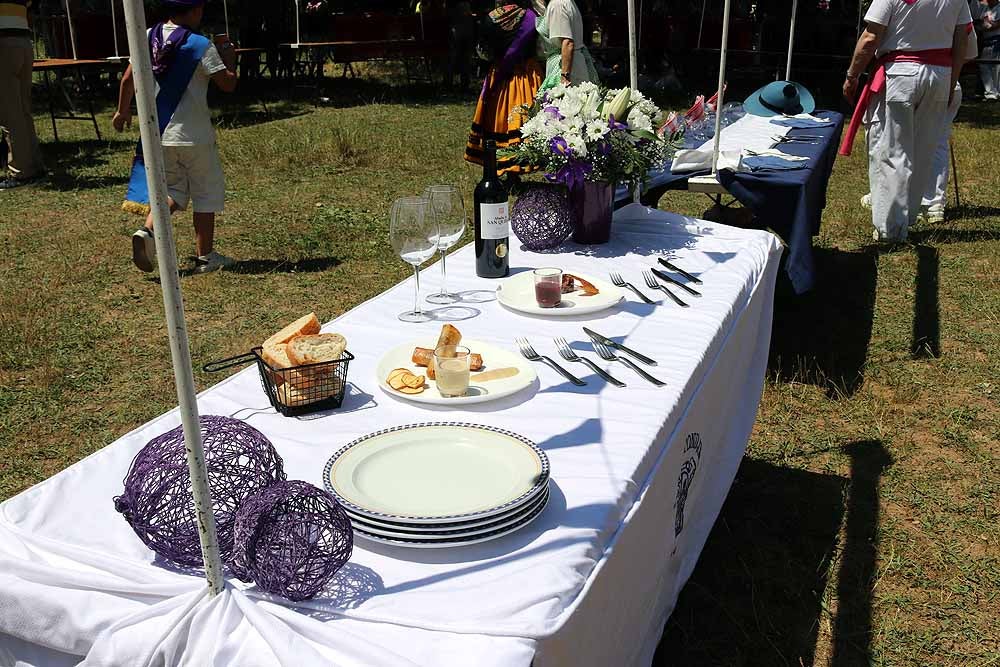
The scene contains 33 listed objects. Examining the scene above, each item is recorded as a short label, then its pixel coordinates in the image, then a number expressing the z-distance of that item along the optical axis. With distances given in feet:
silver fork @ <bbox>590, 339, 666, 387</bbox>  5.62
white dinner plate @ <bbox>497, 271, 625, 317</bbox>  6.73
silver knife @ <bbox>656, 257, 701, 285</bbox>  7.64
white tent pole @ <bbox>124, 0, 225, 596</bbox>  2.74
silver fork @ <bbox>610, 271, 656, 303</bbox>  7.28
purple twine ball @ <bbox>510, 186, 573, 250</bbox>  8.43
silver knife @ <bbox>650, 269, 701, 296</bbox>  7.36
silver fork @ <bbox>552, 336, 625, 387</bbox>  5.61
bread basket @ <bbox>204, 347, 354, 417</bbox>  4.97
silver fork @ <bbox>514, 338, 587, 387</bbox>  5.59
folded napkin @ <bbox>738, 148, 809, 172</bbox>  13.05
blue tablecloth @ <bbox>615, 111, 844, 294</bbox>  11.87
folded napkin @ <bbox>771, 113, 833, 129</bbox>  16.90
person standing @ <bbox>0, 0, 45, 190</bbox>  22.91
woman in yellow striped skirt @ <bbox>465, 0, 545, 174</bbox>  21.39
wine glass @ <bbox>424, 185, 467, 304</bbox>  6.33
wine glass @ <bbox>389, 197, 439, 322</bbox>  6.07
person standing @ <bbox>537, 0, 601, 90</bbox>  20.25
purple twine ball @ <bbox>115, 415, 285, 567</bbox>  3.76
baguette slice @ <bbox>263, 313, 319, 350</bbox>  5.30
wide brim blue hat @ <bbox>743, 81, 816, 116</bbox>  18.19
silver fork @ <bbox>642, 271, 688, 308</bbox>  7.22
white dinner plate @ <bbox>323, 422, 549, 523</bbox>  4.02
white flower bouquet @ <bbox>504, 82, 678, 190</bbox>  8.30
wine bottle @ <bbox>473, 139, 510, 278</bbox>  7.27
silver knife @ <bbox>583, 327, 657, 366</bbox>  5.88
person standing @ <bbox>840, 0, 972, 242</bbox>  16.92
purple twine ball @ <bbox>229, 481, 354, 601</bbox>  3.52
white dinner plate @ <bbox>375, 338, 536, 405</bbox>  5.23
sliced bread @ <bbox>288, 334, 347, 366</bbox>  5.05
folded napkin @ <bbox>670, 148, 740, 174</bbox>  13.39
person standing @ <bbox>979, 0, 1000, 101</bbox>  41.55
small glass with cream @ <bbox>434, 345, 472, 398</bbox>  5.21
